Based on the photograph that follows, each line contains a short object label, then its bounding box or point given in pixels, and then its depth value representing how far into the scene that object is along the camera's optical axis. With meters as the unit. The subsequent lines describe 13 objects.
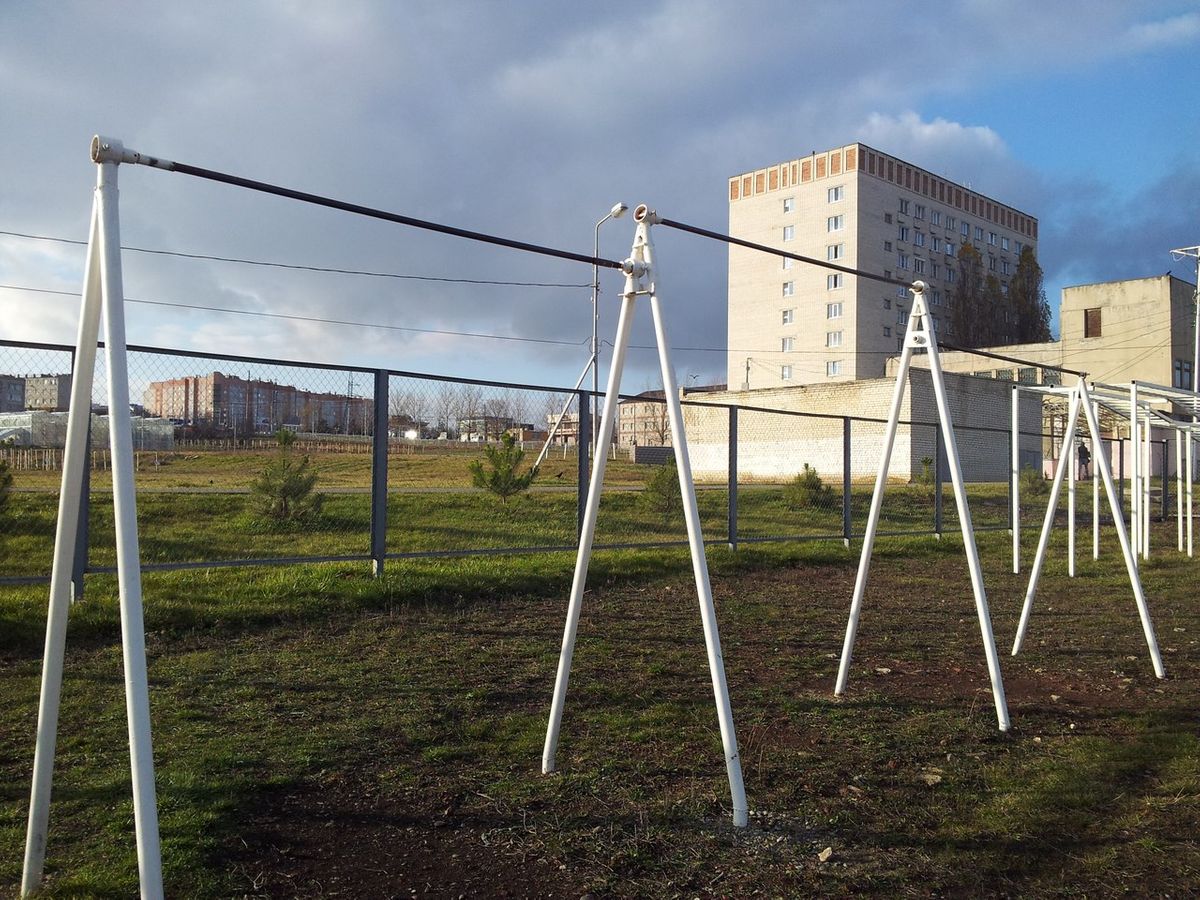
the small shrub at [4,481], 6.36
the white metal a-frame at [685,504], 3.05
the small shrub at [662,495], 11.46
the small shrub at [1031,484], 19.85
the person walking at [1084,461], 24.02
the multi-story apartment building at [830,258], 53.69
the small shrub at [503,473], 9.39
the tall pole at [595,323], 27.00
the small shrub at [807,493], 13.48
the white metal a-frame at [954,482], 4.16
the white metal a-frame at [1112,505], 5.40
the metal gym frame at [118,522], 2.14
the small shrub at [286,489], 7.69
